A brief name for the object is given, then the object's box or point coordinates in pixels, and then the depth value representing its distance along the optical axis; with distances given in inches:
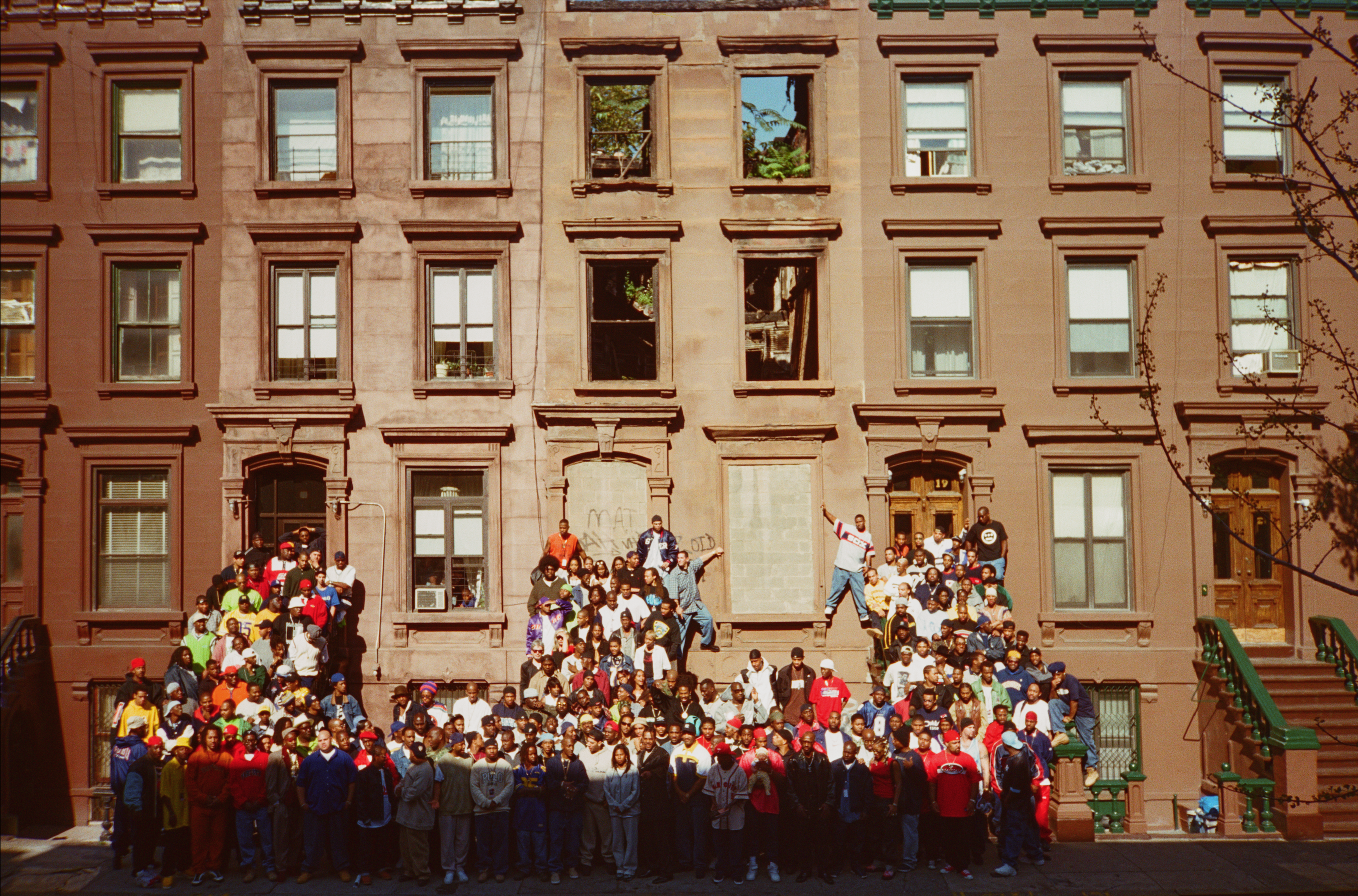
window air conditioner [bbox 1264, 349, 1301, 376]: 842.8
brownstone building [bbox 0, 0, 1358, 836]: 832.3
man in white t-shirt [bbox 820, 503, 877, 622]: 803.4
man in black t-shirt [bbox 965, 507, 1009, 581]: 800.3
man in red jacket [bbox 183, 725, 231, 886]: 613.0
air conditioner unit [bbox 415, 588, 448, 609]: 834.2
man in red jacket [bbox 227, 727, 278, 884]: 616.7
